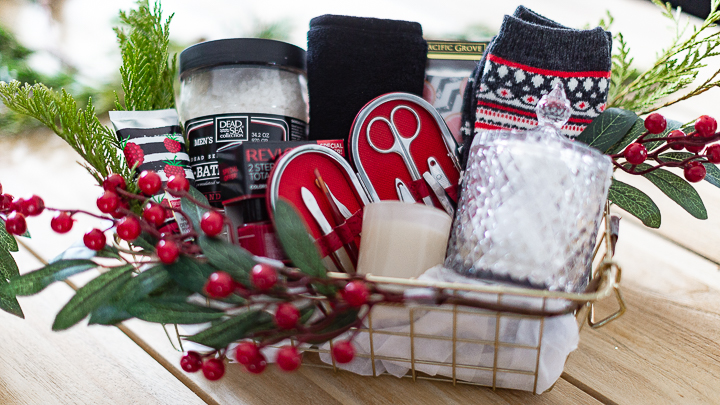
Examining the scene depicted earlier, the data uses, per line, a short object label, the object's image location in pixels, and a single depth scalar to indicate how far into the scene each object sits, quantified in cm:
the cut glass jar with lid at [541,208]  38
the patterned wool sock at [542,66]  52
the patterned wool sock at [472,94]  55
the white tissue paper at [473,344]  35
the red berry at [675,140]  41
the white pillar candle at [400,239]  40
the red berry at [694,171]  42
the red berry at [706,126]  39
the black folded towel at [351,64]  55
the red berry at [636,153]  42
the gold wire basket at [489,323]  30
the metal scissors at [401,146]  53
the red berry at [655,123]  42
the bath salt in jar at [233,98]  51
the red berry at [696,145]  40
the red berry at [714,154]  40
